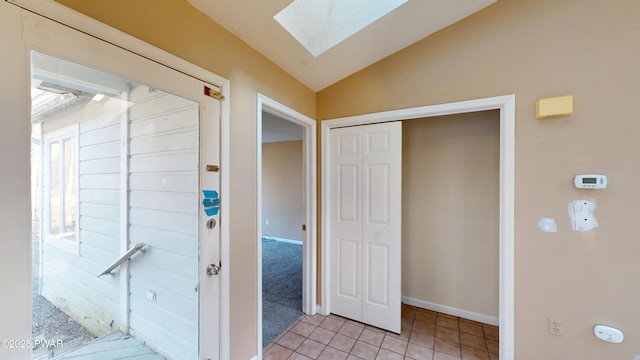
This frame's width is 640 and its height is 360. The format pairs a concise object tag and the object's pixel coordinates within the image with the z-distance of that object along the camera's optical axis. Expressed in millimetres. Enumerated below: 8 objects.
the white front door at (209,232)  1456
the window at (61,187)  937
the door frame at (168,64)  858
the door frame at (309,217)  2588
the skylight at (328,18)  1664
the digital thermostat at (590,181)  1521
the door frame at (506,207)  1775
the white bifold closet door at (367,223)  2293
